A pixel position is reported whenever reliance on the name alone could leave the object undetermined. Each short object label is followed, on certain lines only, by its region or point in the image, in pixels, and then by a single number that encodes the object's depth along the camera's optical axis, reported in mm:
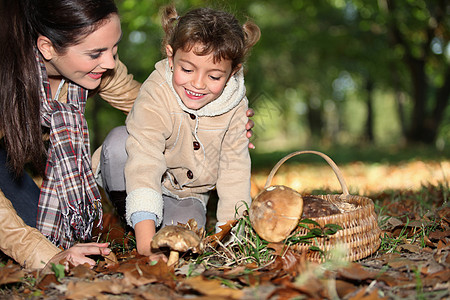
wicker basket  2010
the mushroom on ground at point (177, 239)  1762
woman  2195
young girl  2240
